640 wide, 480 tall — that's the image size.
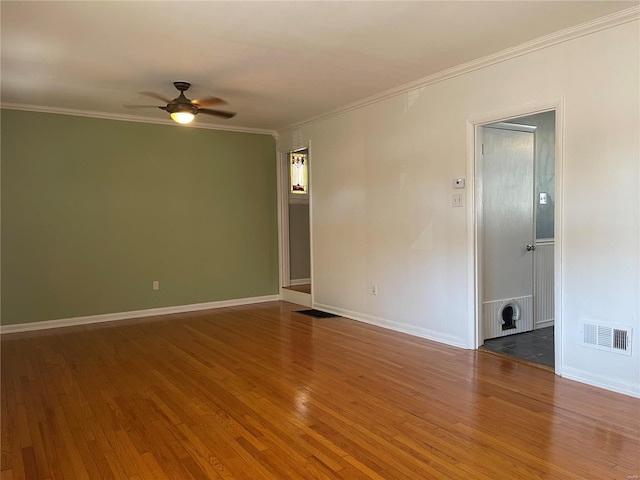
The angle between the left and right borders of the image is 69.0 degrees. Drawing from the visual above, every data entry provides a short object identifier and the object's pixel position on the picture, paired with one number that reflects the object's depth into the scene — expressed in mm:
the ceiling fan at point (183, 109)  4281
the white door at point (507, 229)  4535
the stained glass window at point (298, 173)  7754
